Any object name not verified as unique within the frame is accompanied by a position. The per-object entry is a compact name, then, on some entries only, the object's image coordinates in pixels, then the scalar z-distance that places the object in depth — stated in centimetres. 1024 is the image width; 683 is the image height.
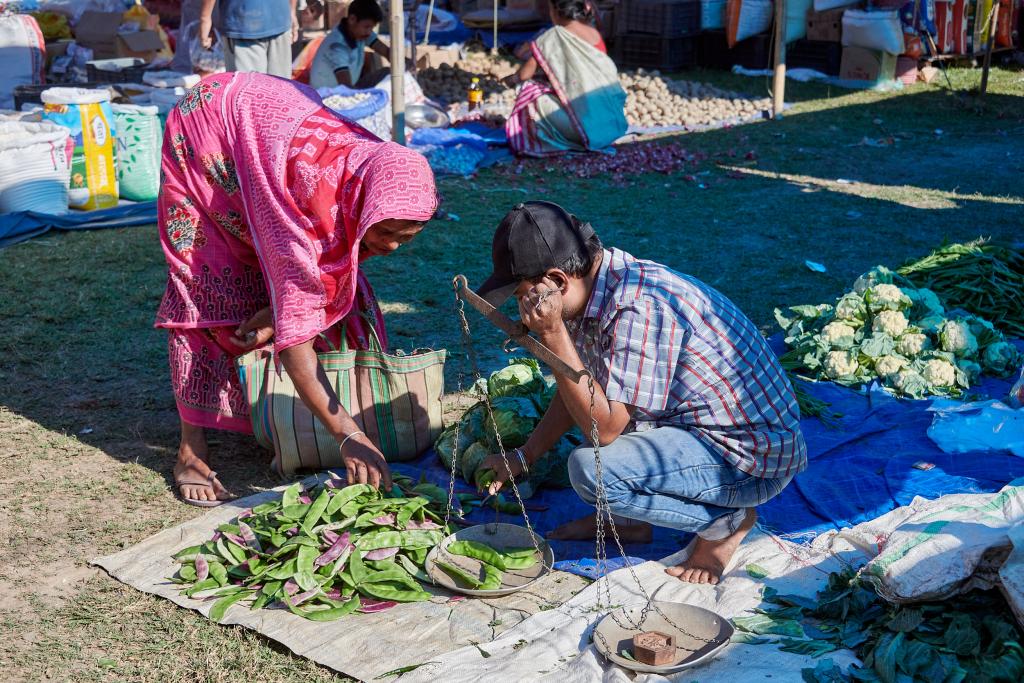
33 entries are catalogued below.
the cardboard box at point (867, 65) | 1082
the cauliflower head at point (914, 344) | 428
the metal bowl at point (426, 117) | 902
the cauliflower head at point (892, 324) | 434
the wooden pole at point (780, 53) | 948
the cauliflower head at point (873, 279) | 467
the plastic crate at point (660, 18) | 1183
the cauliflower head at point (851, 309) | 447
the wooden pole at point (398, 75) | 705
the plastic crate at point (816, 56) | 1138
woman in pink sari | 306
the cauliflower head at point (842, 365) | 428
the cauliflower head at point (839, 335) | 438
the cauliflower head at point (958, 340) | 425
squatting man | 260
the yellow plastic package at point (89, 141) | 689
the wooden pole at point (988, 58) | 1012
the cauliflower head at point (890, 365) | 425
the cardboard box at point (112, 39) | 1111
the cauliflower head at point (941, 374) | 414
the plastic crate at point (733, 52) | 1194
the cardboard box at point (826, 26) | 1122
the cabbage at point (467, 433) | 362
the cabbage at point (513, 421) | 354
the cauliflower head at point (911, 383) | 414
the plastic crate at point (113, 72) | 939
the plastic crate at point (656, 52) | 1202
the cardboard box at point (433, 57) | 1120
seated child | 843
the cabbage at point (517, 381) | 377
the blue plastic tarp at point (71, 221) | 639
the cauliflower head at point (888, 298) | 445
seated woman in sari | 856
